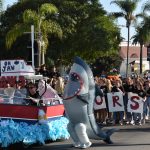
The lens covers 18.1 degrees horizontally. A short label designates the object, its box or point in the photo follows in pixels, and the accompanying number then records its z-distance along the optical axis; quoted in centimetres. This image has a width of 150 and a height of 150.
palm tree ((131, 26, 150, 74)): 4919
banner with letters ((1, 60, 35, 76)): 1186
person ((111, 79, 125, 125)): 1575
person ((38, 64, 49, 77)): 1697
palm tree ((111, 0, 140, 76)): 4825
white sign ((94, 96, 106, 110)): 1588
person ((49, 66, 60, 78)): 1743
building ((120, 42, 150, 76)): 9638
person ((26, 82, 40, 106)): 1139
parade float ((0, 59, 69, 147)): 1031
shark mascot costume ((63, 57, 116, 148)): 1053
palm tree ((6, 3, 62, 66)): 2712
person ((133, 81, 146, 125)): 1551
